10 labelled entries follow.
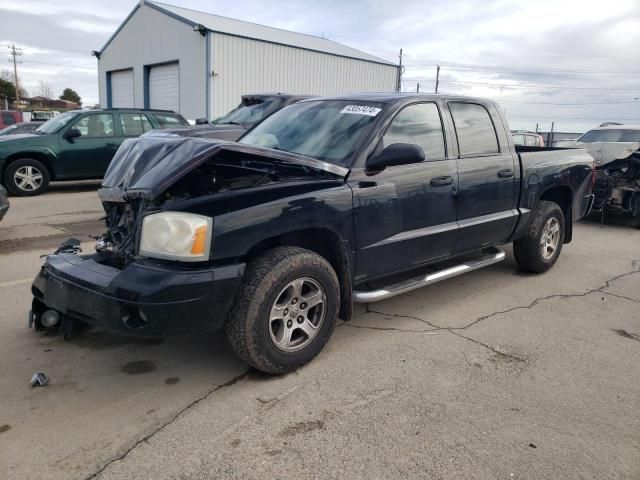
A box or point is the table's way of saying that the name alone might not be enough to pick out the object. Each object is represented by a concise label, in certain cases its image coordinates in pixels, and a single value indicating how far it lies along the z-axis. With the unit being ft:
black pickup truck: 9.93
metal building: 68.85
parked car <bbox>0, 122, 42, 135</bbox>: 47.60
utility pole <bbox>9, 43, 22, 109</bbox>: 224.98
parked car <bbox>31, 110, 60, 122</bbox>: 100.95
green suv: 35.53
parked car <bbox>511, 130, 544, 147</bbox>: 51.90
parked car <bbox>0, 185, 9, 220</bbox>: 22.77
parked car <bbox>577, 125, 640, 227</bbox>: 30.27
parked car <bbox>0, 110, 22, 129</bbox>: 77.05
